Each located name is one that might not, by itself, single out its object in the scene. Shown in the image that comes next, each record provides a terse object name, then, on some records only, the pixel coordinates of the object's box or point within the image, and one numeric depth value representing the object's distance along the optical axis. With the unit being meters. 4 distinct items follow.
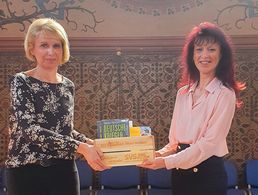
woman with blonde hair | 1.83
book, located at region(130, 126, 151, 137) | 2.02
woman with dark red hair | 1.89
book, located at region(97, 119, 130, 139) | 1.97
